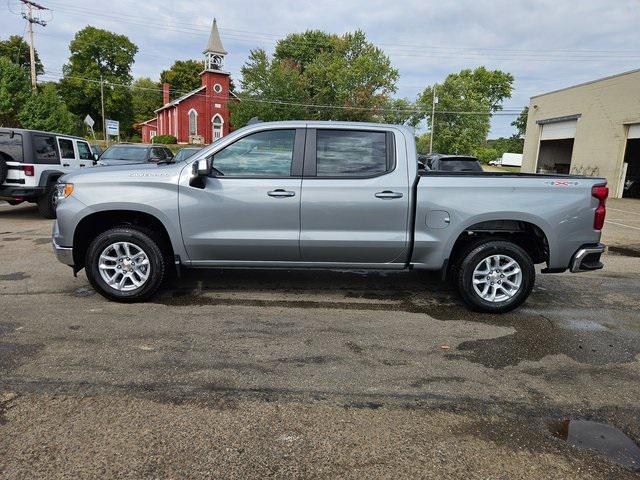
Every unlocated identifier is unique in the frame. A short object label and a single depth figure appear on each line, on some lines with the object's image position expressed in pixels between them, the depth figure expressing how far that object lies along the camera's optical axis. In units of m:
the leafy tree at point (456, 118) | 57.38
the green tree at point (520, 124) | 85.94
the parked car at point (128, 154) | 14.80
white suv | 10.02
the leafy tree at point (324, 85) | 50.09
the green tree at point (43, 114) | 31.95
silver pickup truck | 5.02
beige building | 22.94
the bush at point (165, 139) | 52.38
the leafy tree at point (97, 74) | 62.94
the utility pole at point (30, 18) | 34.96
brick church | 53.47
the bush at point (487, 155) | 74.38
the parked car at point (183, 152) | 17.67
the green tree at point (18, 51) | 65.81
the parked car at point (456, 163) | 13.01
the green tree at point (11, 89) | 31.38
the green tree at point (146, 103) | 80.56
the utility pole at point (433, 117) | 50.94
